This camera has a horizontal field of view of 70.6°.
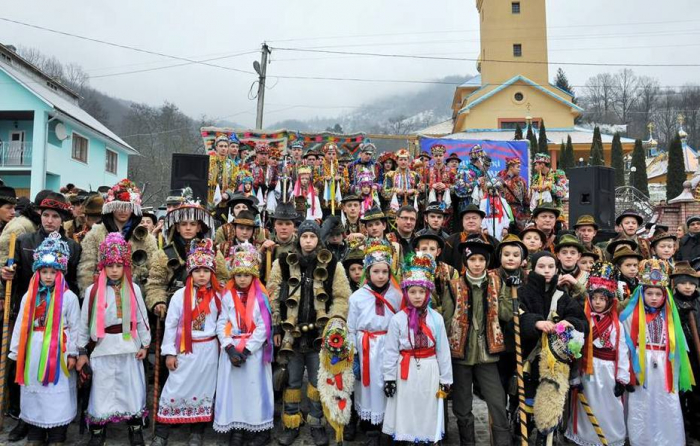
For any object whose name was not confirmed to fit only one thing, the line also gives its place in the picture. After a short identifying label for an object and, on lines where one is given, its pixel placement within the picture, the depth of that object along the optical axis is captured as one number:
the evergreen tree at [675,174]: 25.52
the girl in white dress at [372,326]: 4.76
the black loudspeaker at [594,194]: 8.70
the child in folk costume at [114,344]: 4.79
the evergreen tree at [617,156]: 29.59
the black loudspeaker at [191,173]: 9.62
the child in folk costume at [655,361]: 4.77
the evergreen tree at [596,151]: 28.50
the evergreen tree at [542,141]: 29.77
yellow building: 36.25
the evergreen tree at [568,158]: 28.79
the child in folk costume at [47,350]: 4.69
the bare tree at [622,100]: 66.81
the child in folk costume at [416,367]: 4.40
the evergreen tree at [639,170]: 28.63
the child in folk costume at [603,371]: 4.72
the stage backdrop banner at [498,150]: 15.39
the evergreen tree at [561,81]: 63.92
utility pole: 18.39
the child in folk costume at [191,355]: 4.84
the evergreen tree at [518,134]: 29.30
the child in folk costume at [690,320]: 5.23
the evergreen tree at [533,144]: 30.83
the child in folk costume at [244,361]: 4.82
